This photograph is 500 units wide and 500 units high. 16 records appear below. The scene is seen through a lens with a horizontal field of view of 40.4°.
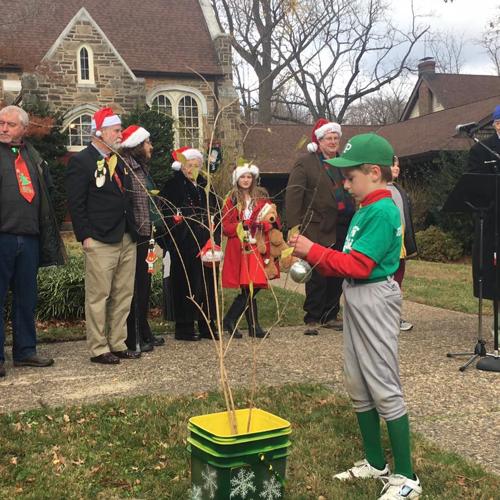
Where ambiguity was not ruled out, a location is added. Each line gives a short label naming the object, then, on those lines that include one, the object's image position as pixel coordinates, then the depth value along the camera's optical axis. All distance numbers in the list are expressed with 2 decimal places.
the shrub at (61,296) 8.22
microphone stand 5.66
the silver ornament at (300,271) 3.39
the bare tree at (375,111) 49.38
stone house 24.03
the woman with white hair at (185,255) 6.88
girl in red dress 6.81
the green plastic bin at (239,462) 2.86
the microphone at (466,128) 5.94
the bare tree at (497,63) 45.03
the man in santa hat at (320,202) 7.18
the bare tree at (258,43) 34.25
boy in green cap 3.19
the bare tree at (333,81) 39.66
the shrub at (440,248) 17.64
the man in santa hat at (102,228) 5.82
